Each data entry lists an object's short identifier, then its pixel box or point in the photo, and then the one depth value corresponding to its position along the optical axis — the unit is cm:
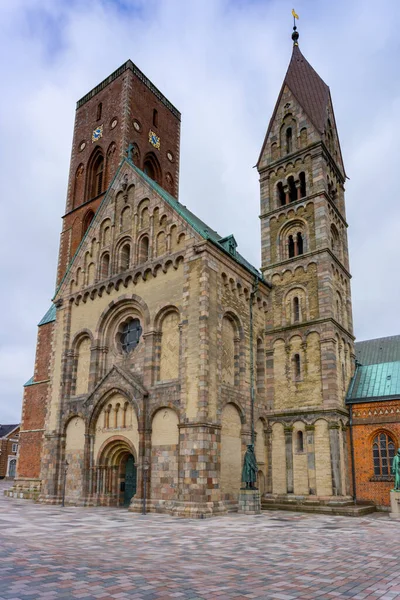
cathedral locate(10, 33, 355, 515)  2433
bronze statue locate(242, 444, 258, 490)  2375
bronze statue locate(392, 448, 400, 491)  2402
